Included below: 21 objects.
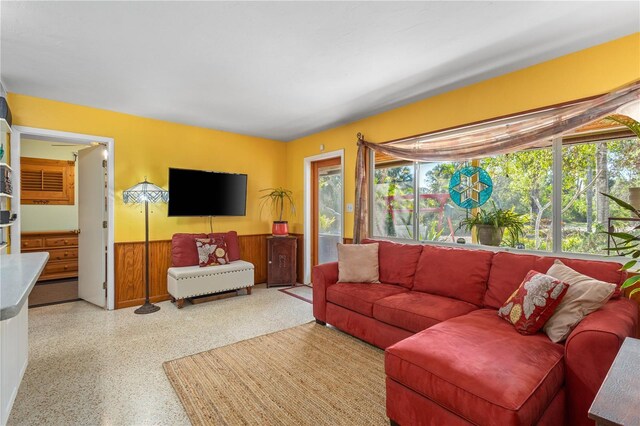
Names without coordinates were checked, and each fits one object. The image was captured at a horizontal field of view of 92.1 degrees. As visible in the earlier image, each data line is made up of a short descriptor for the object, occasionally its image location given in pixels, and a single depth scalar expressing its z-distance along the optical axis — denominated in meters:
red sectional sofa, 1.41
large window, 2.38
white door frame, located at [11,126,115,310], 3.28
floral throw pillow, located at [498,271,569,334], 1.89
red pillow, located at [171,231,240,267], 4.19
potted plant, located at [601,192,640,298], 1.43
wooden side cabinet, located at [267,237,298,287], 4.93
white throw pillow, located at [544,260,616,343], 1.81
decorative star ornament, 3.08
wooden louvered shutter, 5.25
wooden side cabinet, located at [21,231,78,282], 5.03
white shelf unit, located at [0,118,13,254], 2.79
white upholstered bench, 3.90
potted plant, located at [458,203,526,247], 2.85
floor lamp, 3.79
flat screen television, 4.30
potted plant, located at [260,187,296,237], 5.36
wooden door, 4.82
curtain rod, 2.42
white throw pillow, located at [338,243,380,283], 3.27
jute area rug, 1.86
